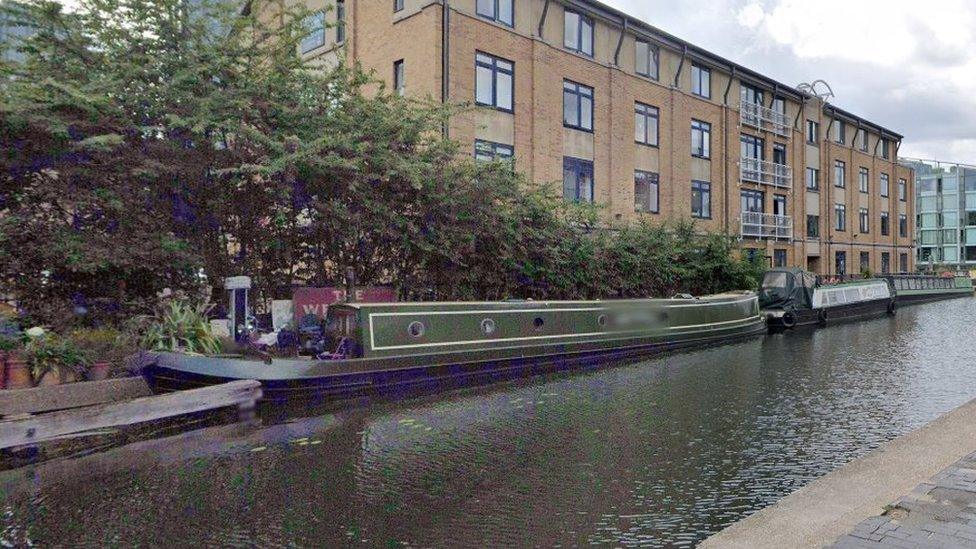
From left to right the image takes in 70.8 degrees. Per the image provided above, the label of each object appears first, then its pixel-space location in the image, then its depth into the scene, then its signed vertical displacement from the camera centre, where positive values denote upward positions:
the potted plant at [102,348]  8.71 -0.82
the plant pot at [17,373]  7.98 -1.01
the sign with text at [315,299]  12.79 -0.24
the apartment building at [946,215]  95.04 +9.84
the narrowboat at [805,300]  23.09 -0.55
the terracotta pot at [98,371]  8.68 -1.07
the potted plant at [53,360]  8.20 -0.89
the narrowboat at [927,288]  36.93 -0.18
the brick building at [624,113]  20.53 +6.66
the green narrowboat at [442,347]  9.61 -1.09
